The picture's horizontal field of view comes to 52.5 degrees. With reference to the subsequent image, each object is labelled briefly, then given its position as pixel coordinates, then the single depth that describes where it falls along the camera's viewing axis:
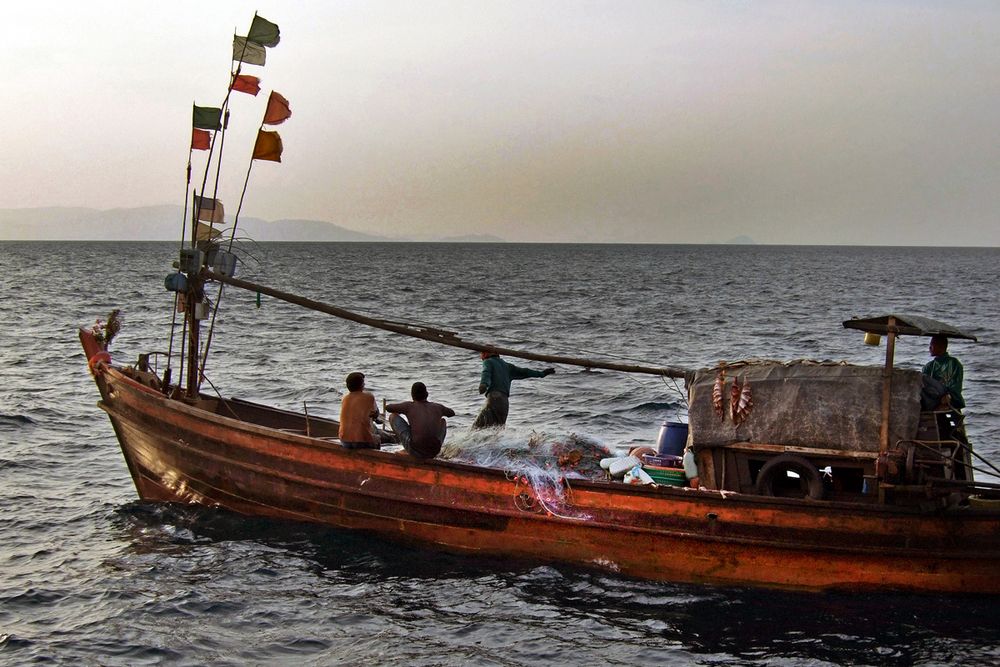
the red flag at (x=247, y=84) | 14.98
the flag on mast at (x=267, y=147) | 14.59
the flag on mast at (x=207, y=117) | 15.11
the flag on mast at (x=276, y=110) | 14.65
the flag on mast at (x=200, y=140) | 15.25
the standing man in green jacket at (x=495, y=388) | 13.87
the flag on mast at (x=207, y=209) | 14.75
